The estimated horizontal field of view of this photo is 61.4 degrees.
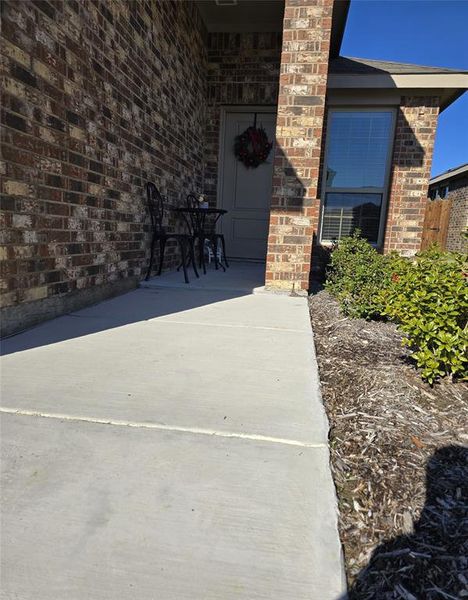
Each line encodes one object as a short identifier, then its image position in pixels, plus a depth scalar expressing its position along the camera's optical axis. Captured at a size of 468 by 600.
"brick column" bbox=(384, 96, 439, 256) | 5.60
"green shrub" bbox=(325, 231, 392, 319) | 3.13
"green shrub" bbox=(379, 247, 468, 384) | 1.87
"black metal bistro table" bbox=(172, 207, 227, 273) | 5.00
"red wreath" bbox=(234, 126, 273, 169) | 6.57
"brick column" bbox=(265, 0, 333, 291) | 3.86
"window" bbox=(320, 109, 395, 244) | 5.80
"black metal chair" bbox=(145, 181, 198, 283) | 4.42
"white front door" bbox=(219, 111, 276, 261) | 6.70
